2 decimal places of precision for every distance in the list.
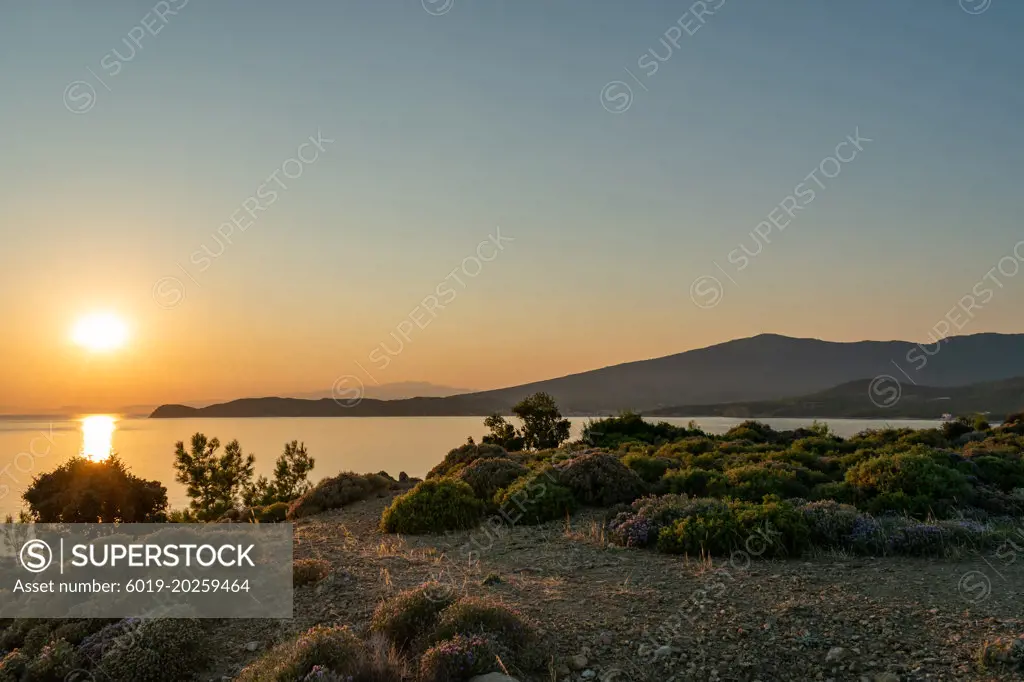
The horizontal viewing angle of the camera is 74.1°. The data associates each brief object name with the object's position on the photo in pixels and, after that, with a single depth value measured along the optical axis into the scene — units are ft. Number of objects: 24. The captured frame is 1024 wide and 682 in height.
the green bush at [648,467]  50.29
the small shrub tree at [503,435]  91.86
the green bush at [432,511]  39.09
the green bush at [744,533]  30.63
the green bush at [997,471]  47.44
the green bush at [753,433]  77.61
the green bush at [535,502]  40.75
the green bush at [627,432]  81.41
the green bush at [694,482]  44.45
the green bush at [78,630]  24.20
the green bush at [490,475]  46.93
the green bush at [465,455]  61.36
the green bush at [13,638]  25.31
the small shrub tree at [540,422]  92.89
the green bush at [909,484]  38.73
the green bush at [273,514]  48.96
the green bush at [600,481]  44.11
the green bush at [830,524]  31.91
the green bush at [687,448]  61.76
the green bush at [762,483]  42.24
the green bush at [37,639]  23.91
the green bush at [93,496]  43.75
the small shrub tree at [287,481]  63.93
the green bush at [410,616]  21.15
